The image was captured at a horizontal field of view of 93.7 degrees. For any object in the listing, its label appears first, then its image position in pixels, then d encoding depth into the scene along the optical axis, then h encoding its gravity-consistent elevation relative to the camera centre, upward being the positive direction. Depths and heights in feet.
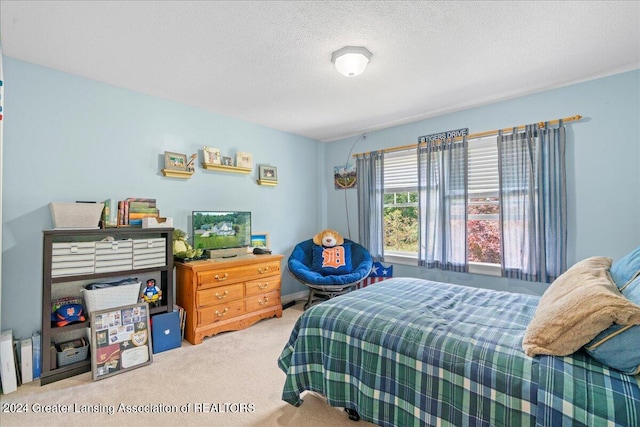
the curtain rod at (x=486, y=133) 9.13 +3.00
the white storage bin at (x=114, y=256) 8.13 -1.03
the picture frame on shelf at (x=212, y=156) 11.21 +2.38
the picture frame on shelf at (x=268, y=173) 13.25 +2.04
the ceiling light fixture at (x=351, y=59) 7.20 +3.89
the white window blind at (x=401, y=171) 12.97 +2.07
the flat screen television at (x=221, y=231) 10.88 -0.48
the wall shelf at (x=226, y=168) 11.31 +1.98
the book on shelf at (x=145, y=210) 9.04 +0.27
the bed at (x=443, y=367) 3.56 -2.14
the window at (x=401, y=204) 13.03 +0.60
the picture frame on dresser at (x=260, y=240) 12.92 -0.98
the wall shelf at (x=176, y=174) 10.21 +1.56
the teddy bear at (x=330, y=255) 12.88 -1.63
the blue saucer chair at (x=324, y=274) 11.76 -2.26
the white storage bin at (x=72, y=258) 7.48 -1.01
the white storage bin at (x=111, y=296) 7.99 -2.13
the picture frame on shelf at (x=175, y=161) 10.24 +2.00
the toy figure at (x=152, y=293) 9.03 -2.27
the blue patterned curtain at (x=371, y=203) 13.69 +0.70
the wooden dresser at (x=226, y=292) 9.53 -2.56
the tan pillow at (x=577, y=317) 3.60 -1.30
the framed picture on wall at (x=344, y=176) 14.94 +2.11
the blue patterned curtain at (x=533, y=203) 9.29 +0.46
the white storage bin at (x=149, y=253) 8.73 -1.02
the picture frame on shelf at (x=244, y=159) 12.27 +2.44
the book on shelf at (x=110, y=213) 8.40 +0.17
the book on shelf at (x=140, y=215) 9.03 +0.12
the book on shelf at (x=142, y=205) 9.08 +0.43
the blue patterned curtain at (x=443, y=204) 11.18 +0.51
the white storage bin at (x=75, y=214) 7.57 +0.13
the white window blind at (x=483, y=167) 10.74 +1.83
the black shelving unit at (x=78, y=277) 7.27 -1.58
